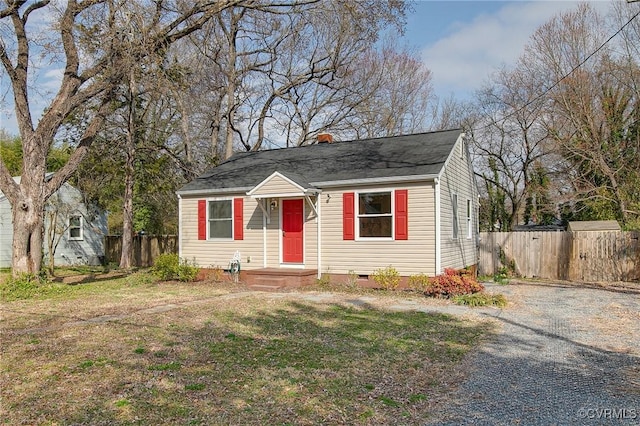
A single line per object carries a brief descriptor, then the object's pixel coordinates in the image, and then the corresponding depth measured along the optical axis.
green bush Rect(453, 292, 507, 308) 9.92
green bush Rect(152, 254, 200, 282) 14.55
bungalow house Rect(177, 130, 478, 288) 12.00
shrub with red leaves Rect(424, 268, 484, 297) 10.90
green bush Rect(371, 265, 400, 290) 12.02
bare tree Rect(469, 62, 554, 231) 26.56
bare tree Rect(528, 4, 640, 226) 20.58
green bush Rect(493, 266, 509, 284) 14.87
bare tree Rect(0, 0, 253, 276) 11.86
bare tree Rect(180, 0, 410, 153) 21.55
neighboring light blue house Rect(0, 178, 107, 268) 20.67
